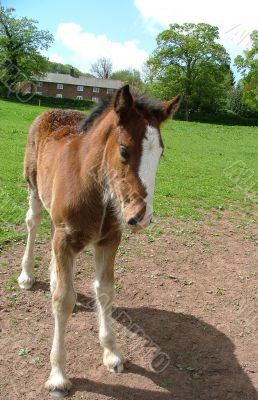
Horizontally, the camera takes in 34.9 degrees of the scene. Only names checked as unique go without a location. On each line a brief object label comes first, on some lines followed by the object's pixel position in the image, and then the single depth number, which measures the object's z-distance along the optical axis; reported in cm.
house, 7400
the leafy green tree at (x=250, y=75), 4482
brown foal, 296
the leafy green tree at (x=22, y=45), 4647
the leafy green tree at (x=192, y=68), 4653
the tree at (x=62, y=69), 8898
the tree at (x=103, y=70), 7662
